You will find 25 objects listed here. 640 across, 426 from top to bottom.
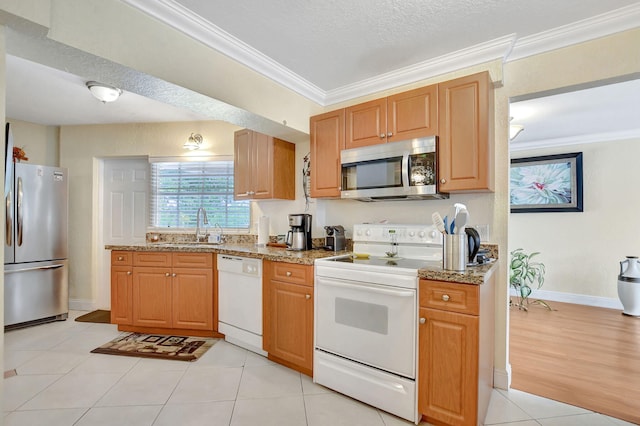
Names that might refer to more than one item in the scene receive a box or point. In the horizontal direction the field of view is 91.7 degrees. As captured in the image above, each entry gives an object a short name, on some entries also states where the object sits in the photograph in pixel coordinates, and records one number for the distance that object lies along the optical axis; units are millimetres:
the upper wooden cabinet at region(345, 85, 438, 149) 2316
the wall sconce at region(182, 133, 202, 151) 3928
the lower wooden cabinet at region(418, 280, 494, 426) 1669
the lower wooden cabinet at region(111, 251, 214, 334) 3168
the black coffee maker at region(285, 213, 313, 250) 3035
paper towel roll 3570
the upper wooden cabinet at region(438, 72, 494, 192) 2096
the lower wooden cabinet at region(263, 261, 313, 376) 2367
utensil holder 1804
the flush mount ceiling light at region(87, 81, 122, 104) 2871
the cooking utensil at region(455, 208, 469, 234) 1804
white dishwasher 2752
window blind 4008
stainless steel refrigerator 3441
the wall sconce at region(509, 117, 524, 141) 3148
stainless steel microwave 2301
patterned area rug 2803
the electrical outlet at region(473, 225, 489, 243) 2352
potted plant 4398
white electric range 1882
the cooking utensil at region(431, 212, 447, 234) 1875
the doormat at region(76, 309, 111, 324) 3756
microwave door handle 2357
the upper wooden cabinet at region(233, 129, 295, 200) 3311
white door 4273
